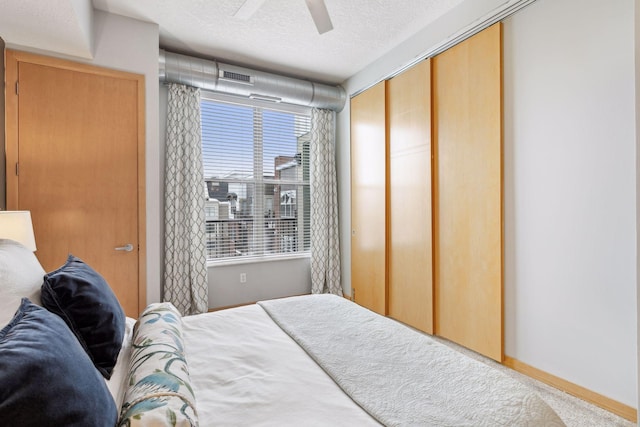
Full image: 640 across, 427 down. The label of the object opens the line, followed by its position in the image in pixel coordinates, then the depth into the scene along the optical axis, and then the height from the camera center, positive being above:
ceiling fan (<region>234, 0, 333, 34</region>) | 1.96 +1.25
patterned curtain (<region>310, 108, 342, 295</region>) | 4.30 +0.10
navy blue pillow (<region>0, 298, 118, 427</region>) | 0.61 -0.34
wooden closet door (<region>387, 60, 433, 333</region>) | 3.07 +0.17
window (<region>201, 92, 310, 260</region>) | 3.85 +0.47
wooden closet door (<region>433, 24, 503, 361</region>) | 2.48 +0.18
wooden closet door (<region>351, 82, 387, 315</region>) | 3.63 +0.18
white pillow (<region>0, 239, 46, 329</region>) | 1.07 -0.22
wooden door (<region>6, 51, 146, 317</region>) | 2.49 +0.43
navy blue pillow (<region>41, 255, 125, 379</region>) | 1.17 -0.36
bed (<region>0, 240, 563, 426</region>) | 0.72 -0.58
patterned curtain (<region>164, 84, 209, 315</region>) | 3.43 +0.09
